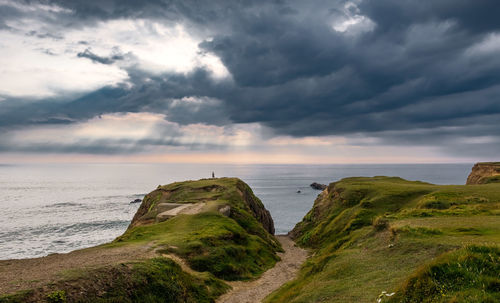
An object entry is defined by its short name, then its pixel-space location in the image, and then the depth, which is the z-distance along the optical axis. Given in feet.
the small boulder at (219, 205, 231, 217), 180.75
